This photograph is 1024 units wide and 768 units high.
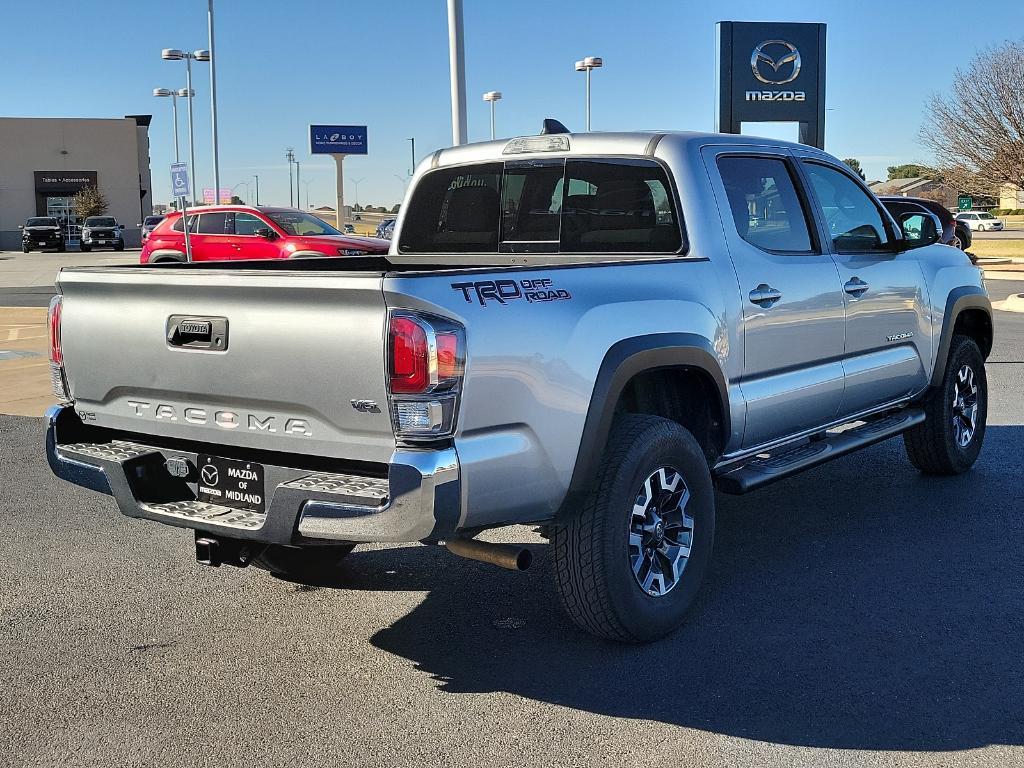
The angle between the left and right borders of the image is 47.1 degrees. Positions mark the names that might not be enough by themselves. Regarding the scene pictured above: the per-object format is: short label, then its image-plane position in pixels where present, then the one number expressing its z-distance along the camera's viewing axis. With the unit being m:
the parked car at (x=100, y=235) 53.94
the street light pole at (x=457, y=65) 13.33
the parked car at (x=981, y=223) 72.82
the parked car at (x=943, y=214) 16.78
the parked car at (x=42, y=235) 54.97
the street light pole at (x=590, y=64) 44.00
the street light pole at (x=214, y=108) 35.88
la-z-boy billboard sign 67.50
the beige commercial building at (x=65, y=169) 71.31
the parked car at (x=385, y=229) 31.68
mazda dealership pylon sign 34.06
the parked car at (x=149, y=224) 51.90
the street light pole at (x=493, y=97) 57.59
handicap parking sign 22.59
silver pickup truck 3.63
